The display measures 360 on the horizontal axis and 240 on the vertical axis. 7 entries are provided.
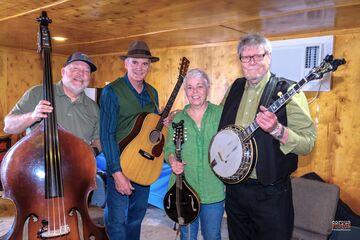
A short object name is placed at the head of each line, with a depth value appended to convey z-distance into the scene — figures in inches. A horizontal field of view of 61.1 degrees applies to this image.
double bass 55.2
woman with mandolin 71.5
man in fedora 75.2
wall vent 124.2
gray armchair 96.8
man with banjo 61.1
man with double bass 69.9
